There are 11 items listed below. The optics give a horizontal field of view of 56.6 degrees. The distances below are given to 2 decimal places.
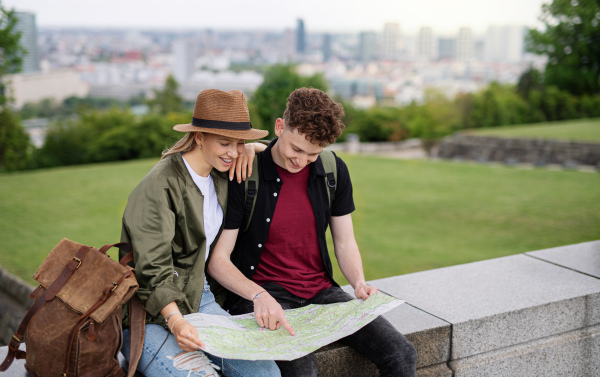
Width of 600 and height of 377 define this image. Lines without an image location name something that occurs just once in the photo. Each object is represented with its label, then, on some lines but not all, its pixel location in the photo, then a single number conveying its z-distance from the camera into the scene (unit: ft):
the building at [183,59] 320.03
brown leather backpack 6.23
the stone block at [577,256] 11.38
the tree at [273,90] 108.37
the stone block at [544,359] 9.39
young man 7.83
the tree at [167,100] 208.64
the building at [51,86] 203.00
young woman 6.84
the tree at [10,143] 45.50
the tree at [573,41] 39.96
